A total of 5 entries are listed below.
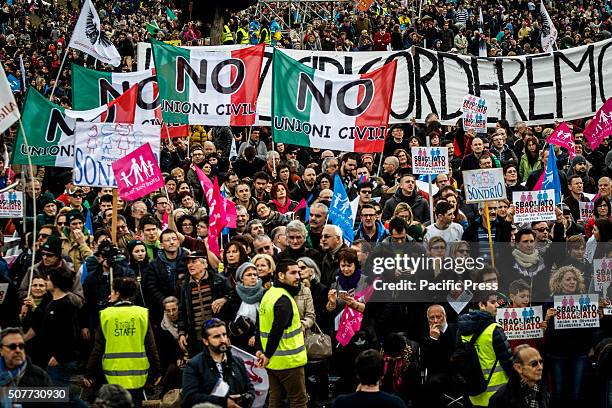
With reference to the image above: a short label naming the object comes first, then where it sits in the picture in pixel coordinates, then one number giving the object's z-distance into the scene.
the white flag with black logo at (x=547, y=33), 20.70
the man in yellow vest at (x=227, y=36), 27.19
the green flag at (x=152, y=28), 28.73
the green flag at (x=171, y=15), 30.42
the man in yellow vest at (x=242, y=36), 27.41
